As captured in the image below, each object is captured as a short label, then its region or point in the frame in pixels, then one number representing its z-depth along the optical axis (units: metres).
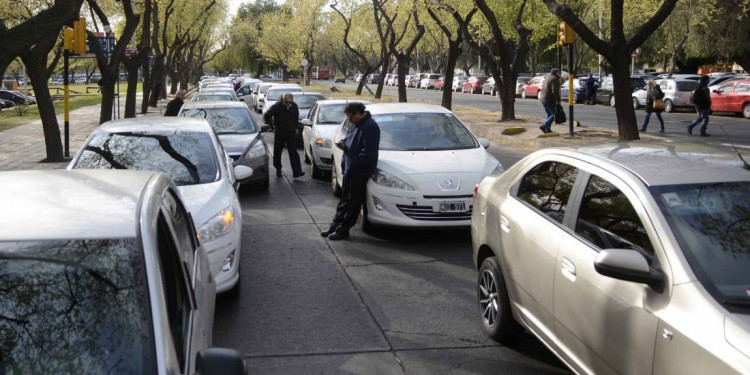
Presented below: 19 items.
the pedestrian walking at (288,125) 14.70
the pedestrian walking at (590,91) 39.94
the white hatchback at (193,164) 6.59
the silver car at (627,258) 3.40
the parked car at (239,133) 13.08
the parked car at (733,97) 29.17
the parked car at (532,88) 48.04
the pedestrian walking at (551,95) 21.11
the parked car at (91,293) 2.69
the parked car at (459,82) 64.38
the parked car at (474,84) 60.09
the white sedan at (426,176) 9.03
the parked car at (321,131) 14.69
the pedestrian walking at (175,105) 15.88
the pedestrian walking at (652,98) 23.25
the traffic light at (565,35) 19.11
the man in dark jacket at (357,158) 9.09
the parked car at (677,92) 33.06
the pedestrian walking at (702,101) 22.47
